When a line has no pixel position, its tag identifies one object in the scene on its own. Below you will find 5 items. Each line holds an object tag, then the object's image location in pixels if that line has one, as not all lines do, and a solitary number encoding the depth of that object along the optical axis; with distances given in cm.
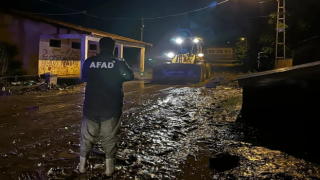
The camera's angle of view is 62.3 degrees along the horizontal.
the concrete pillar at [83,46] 1786
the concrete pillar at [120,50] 2353
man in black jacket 346
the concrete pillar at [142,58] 2794
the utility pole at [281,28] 1902
